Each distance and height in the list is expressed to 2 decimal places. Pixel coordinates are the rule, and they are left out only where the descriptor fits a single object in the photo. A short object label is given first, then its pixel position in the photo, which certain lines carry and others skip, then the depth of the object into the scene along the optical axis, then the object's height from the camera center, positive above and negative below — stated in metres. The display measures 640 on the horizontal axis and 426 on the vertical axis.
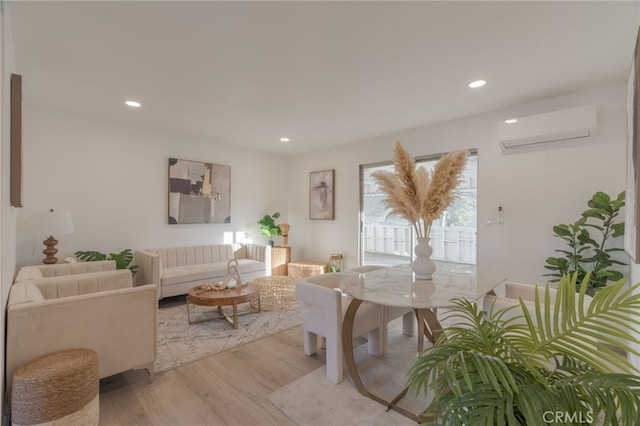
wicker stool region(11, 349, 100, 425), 1.50 -0.98
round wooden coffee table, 3.01 -0.91
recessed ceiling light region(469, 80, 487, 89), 2.80 +1.30
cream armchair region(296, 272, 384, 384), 2.15 -0.87
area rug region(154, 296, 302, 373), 2.62 -1.30
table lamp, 3.05 -0.13
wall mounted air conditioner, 2.86 +0.91
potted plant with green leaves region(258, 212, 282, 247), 5.67 -0.28
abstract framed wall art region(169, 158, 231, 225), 4.65 +0.35
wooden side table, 5.38 -0.90
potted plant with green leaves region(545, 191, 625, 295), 2.60 -0.29
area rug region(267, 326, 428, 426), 1.80 -1.30
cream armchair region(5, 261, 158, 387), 1.70 -0.74
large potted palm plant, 0.71 -0.45
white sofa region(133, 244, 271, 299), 3.83 -0.83
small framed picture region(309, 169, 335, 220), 5.57 +0.37
